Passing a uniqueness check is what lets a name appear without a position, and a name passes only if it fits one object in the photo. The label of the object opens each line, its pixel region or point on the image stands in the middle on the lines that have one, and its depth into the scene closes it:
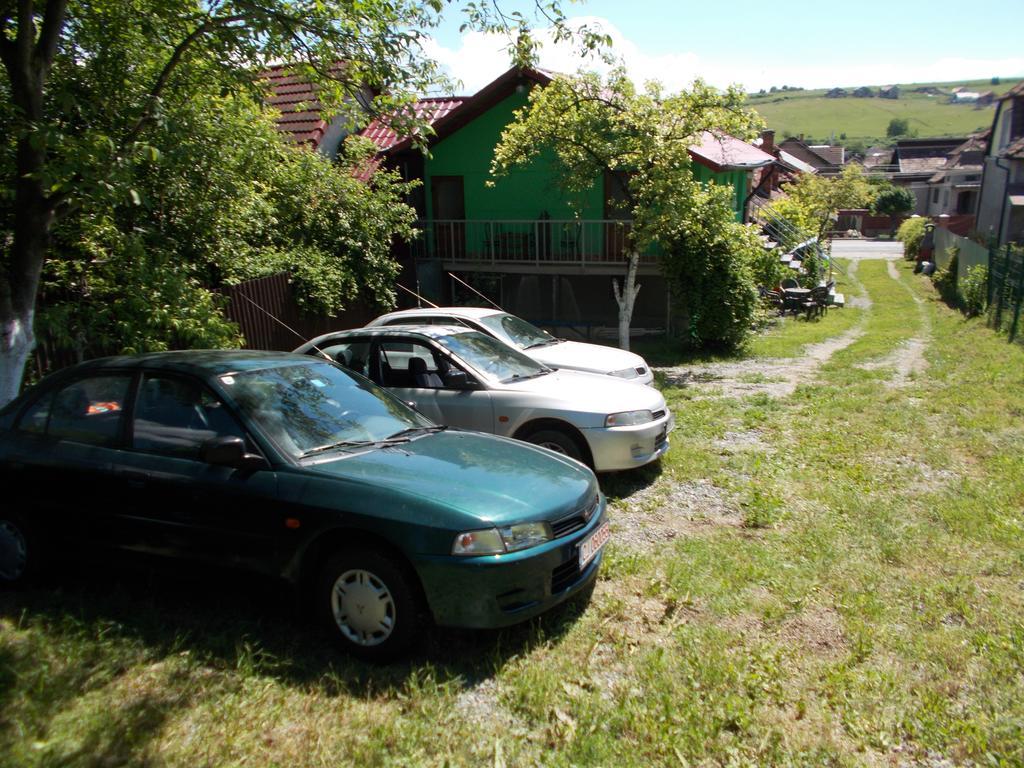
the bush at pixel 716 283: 14.64
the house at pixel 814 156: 74.29
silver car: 6.75
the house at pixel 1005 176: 29.30
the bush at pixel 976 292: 18.06
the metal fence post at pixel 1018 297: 14.40
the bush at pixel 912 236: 37.81
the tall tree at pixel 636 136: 12.88
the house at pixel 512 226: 17.41
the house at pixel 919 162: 66.44
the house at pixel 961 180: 46.56
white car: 9.20
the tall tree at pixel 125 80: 5.83
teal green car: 3.94
